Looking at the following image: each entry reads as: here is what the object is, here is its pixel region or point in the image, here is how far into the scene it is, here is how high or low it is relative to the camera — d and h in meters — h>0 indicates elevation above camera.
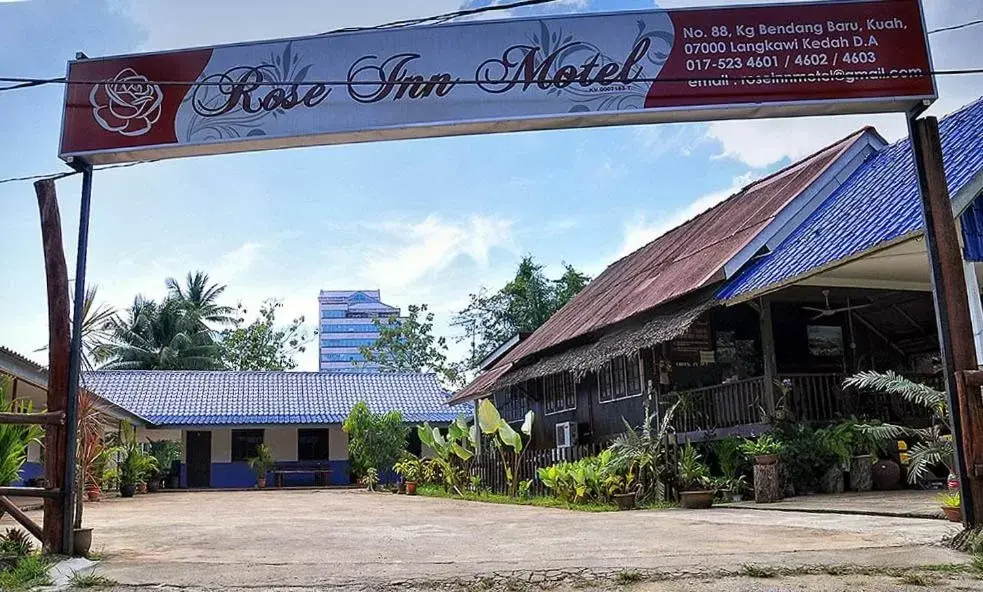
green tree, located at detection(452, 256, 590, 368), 35.41 +5.47
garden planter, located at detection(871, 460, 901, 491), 12.05 -0.79
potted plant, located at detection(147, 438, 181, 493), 25.00 -0.12
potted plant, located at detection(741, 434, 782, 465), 11.21 -0.32
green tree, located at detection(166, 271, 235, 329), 37.03 +6.46
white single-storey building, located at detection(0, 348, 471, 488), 27.42 +1.06
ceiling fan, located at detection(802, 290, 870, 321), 13.04 +1.63
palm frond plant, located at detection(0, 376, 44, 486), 6.41 +0.11
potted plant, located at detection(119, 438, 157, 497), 20.69 -0.31
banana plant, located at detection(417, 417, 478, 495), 19.14 -0.30
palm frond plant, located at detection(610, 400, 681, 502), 11.73 -0.40
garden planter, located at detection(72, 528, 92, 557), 6.22 -0.59
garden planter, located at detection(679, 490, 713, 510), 10.88 -0.88
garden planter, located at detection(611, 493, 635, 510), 11.60 -0.91
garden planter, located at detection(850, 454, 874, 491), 11.94 -0.73
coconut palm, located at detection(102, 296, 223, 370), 35.12 +4.48
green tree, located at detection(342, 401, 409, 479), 23.69 +0.14
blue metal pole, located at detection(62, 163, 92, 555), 6.14 +0.54
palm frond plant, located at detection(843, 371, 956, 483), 6.50 -0.10
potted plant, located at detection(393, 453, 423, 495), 21.03 -0.72
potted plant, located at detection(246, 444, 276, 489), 27.31 -0.45
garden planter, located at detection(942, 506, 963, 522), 6.98 -0.77
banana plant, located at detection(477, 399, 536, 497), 15.98 +0.11
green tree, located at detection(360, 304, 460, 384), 43.56 +4.56
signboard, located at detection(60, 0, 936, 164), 6.74 +2.74
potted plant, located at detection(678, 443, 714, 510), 10.90 -0.70
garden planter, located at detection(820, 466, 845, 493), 11.88 -0.78
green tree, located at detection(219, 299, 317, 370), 42.91 +5.01
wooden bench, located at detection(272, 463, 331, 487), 27.84 -0.76
